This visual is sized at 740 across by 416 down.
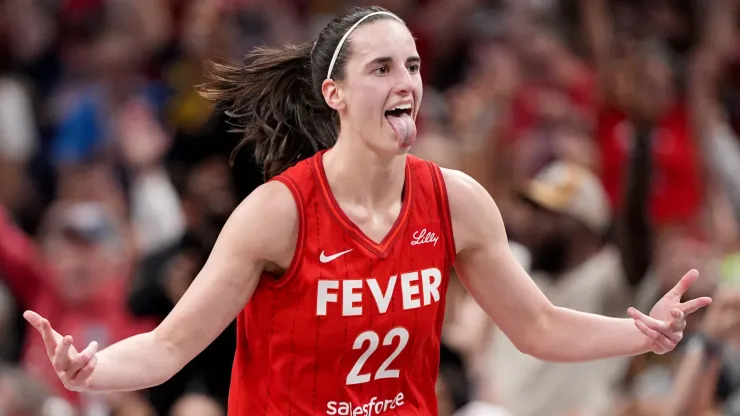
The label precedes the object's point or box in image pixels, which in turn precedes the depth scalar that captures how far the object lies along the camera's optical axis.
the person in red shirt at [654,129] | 15.85
